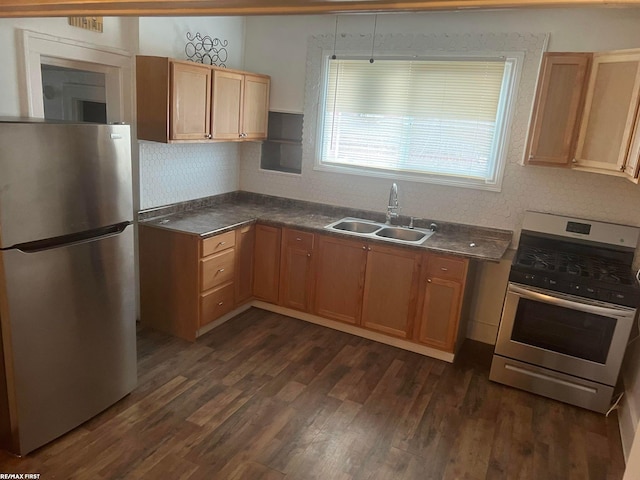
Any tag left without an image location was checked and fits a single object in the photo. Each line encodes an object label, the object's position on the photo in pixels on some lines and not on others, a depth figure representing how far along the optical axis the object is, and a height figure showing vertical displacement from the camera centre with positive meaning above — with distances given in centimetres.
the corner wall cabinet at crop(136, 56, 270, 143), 334 +10
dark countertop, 351 -80
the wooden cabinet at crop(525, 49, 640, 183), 286 +20
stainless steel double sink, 382 -82
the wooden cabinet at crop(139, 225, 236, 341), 354 -123
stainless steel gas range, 297 -109
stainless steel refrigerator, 210 -81
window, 368 +11
